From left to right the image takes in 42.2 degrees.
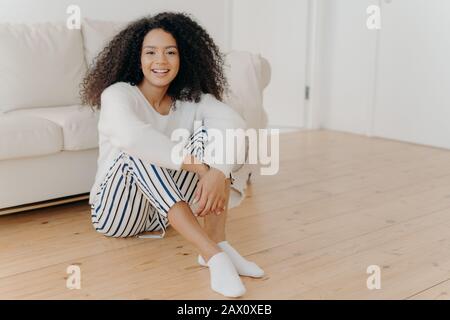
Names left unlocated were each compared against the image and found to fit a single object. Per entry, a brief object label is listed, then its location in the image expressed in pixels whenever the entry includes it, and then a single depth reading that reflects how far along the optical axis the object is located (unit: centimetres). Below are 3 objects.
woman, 171
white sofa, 223
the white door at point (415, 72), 378
